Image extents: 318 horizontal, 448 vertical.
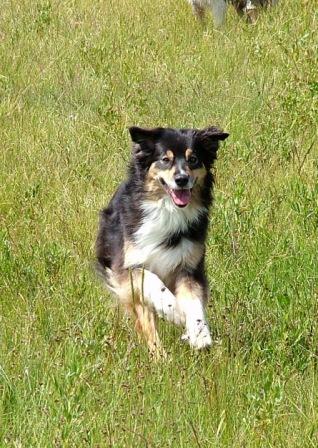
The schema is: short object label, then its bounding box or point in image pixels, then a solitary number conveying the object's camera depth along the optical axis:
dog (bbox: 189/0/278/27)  21.79
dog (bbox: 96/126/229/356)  10.30
